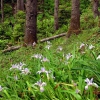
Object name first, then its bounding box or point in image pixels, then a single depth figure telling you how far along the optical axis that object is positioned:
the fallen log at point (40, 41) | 12.96
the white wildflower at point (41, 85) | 2.69
